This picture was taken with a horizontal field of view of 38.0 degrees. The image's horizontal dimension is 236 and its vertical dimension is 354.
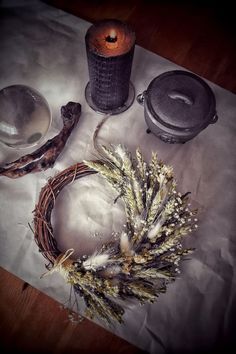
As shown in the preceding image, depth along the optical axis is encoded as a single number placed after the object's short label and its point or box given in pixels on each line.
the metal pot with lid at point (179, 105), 0.81
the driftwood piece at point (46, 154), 0.89
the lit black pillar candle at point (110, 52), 0.79
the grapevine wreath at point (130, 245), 0.77
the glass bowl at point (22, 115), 0.87
